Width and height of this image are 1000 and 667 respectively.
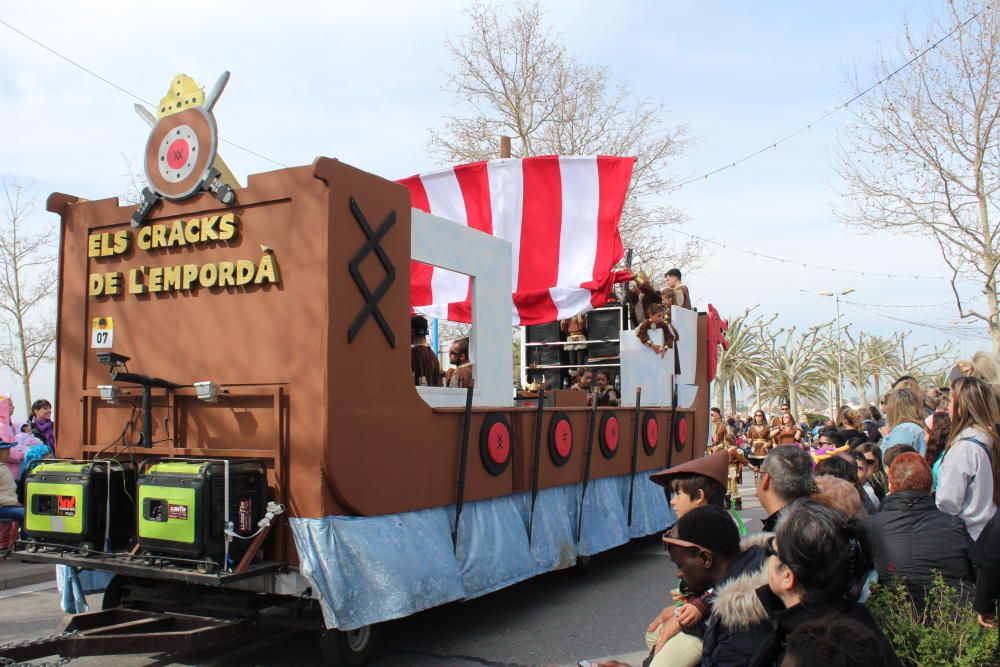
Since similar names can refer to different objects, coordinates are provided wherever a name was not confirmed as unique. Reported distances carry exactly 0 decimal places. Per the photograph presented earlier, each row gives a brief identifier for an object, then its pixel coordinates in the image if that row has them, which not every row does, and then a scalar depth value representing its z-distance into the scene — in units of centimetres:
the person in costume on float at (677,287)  1078
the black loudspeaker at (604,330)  1045
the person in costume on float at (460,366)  687
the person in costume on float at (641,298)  1012
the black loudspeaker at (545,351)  1102
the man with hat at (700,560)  314
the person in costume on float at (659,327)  978
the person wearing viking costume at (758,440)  1429
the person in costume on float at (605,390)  975
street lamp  4725
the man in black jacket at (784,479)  354
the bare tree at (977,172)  1442
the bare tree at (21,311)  2208
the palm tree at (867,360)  5133
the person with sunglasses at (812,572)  240
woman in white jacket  442
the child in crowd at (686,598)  315
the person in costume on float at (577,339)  1077
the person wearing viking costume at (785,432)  1258
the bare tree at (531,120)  2331
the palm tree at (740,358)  4359
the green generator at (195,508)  457
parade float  480
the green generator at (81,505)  502
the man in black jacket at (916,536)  393
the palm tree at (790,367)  4638
